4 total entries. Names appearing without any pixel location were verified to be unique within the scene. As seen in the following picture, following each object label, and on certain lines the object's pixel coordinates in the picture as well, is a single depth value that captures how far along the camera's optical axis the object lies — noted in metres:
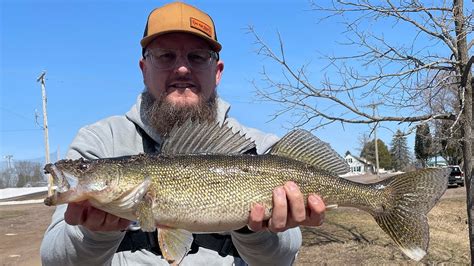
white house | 88.11
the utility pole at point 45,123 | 41.82
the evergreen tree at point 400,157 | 91.61
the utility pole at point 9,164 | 81.06
